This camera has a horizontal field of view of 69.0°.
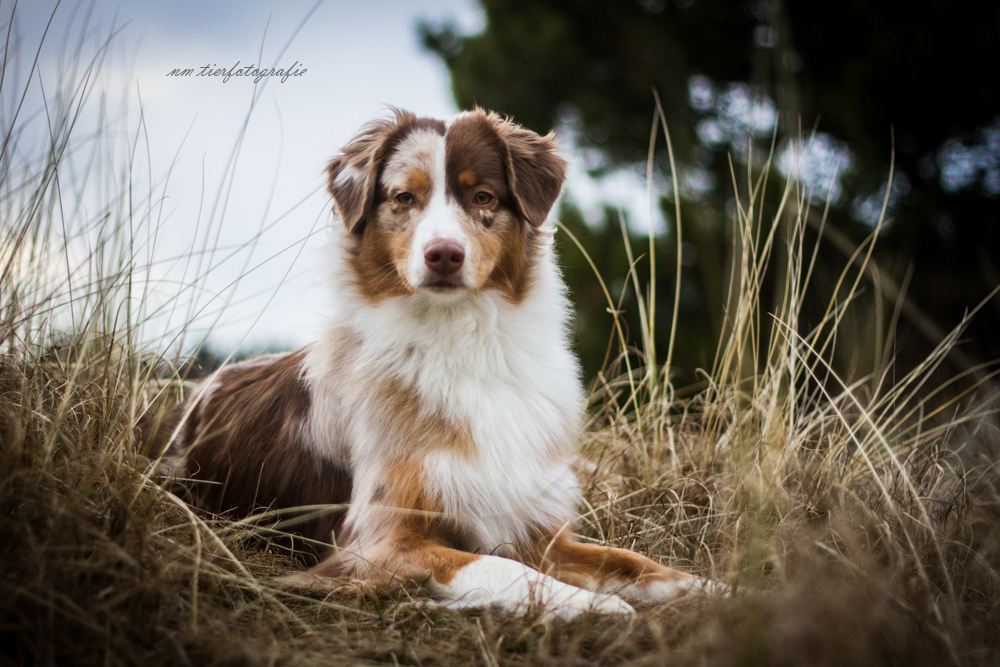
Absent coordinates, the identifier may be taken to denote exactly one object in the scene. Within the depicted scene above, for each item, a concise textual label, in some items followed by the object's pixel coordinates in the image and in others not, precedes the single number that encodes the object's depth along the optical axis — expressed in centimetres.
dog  272
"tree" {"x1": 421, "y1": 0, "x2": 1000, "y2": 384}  738
